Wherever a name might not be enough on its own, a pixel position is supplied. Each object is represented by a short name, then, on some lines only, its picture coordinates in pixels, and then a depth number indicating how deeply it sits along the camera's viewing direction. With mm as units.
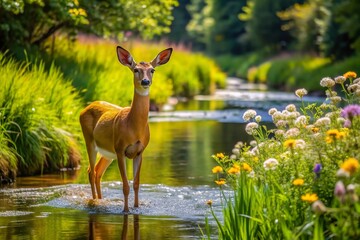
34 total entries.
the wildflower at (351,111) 13211
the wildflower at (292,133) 15285
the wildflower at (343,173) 11241
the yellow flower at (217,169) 14068
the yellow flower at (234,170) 13871
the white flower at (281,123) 16338
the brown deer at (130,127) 20912
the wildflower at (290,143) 13156
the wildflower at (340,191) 10855
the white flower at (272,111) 17187
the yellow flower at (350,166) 11418
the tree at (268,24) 119870
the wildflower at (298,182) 12559
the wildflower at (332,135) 12949
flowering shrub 12779
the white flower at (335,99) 16554
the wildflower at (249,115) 16777
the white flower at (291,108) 17049
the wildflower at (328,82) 16829
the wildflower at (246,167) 14081
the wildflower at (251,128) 16763
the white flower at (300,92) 17513
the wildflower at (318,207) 11427
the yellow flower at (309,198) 12170
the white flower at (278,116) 16292
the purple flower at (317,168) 13178
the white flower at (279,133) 16313
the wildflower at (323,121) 14918
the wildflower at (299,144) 14251
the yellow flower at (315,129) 15887
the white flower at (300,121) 15847
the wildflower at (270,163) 13911
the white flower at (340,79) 16965
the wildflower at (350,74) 16554
